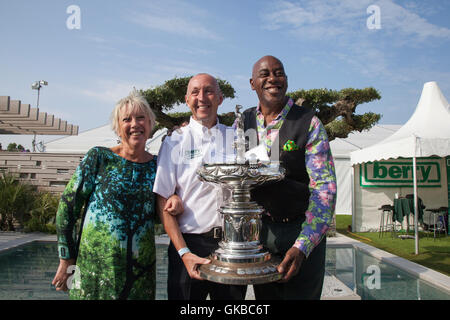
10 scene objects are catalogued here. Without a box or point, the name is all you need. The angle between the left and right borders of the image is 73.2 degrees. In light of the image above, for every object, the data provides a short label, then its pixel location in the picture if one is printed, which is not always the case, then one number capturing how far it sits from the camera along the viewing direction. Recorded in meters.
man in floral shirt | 1.47
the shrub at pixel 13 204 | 8.31
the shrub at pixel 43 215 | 8.34
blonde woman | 1.61
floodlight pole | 15.27
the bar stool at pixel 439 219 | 8.64
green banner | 9.82
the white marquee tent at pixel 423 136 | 6.69
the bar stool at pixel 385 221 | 9.03
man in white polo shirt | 1.65
